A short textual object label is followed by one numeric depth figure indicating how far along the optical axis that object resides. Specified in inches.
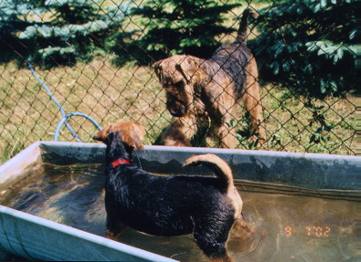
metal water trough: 103.8
